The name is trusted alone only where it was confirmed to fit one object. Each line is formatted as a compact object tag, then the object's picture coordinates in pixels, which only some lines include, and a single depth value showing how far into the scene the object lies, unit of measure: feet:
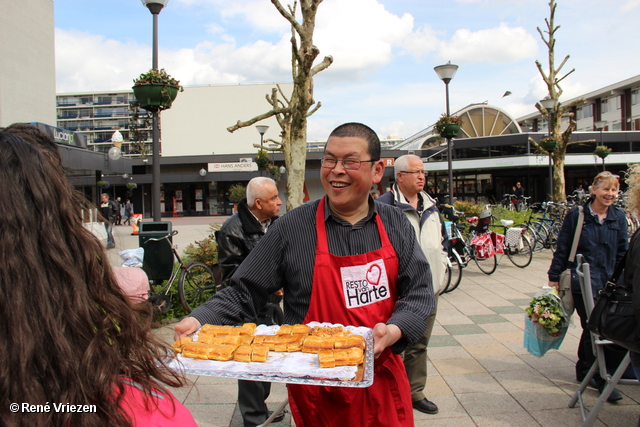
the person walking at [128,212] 104.06
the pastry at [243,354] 5.67
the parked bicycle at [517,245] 35.22
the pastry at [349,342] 5.66
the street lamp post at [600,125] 106.50
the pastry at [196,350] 5.62
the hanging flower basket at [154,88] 22.04
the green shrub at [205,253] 25.23
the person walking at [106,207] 69.87
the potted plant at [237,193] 106.02
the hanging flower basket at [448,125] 41.86
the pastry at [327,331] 5.97
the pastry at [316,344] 5.72
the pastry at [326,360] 5.40
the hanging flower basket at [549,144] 63.41
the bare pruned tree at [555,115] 67.00
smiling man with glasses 6.63
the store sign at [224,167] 132.26
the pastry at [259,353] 5.67
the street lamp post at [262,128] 74.70
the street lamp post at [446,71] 41.55
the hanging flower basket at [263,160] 82.21
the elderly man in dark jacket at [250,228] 13.08
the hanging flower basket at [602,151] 96.32
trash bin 21.85
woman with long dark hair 2.64
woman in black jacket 13.42
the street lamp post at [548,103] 62.54
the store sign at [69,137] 49.08
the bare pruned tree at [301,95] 26.66
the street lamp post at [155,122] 22.70
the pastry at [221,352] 5.65
